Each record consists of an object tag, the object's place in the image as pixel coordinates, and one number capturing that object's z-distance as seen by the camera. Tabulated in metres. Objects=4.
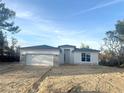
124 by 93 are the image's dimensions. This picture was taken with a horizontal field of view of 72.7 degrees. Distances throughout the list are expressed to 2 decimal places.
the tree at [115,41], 13.86
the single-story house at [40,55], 10.72
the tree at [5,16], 12.33
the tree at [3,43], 12.57
